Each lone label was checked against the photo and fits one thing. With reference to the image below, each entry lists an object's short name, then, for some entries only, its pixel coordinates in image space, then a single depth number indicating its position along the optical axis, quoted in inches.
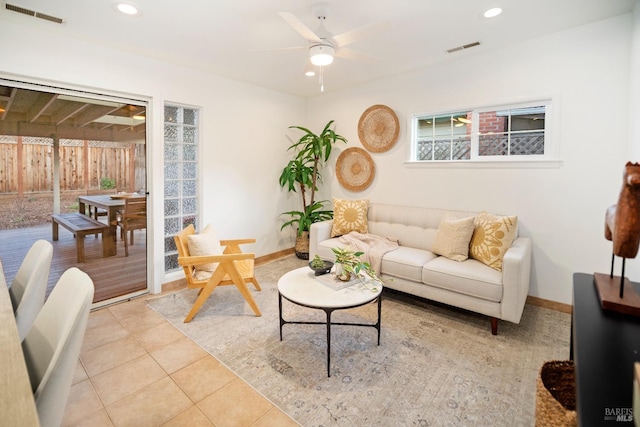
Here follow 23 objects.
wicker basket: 39.8
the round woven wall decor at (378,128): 156.7
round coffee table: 79.7
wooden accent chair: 106.0
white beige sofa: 97.0
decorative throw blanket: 126.6
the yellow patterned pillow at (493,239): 107.3
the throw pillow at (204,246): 112.4
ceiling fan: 79.7
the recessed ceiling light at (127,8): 88.8
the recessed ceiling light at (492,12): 92.4
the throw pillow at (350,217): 153.3
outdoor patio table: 152.7
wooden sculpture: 41.8
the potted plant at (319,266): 99.4
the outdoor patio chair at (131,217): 154.0
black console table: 25.2
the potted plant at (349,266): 93.3
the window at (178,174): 139.9
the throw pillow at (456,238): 116.3
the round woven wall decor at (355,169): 168.7
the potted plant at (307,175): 175.3
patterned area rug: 68.9
